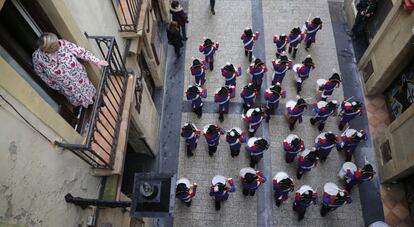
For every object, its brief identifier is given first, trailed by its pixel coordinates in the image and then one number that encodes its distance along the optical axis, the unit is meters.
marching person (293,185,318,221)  7.57
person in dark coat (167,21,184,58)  10.08
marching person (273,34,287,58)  10.21
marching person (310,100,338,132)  8.80
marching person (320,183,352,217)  7.54
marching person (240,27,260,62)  9.88
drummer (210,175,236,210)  7.72
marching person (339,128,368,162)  8.38
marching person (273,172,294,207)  7.79
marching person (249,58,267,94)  9.42
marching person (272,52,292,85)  9.45
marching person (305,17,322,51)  10.24
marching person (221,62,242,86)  9.32
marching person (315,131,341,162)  8.32
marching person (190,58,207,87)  9.42
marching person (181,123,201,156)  8.33
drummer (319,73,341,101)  9.14
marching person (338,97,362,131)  8.81
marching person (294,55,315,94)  9.44
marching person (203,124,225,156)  8.34
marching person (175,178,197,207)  7.67
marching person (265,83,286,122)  9.05
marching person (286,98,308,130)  8.77
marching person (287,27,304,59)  10.17
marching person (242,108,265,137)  8.59
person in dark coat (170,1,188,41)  10.34
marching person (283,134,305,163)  8.35
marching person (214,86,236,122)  8.91
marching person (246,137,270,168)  8.20
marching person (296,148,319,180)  8.17
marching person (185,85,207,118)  8.88
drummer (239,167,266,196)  7.68
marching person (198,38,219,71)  9.82
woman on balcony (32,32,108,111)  4.36
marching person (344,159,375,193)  7.92
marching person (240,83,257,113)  9.09
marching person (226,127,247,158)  8.30
